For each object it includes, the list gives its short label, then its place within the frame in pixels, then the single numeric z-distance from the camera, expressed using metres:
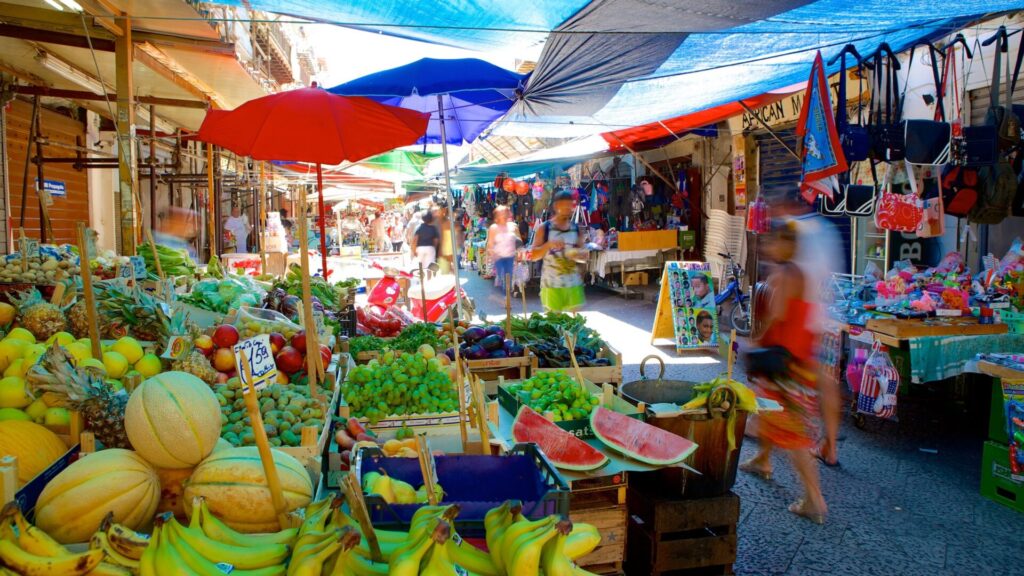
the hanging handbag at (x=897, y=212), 6.47
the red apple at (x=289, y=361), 4.00
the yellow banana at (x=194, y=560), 1.63
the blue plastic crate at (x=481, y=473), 2.44
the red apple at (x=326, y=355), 4.42
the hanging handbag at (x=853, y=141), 5.99
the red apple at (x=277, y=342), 4.15
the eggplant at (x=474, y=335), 5.34
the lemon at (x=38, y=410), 2.63
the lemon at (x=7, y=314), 3.89
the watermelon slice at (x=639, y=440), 3.21
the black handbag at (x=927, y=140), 6.04
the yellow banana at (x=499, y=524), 1.80
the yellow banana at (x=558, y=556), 1.65
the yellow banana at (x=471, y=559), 1.76
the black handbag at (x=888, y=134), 6.07
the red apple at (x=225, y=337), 3.98
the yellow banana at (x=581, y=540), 1.89
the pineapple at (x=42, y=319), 3.75
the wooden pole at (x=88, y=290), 2.73
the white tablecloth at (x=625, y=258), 13.63
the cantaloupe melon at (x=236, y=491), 2.06
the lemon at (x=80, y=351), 3.15
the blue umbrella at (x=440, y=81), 6.32
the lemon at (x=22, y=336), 3.21
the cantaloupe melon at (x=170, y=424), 2.12
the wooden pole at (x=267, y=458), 1.86
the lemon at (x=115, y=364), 3.08
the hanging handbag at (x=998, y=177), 5.86
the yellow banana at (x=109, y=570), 1.64
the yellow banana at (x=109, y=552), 1.69
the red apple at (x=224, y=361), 3.88
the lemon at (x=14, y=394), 2.64
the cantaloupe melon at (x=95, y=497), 1.93
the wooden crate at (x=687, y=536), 3.32
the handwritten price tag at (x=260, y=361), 3.30
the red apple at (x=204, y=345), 3.92
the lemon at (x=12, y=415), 2.56
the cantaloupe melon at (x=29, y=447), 2.26
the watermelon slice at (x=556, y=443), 3.16
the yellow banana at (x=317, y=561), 1.57
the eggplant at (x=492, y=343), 5.14
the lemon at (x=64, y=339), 3.32
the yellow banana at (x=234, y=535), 1.88
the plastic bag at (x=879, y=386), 5.71
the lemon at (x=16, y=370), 2.81
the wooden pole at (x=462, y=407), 2.76
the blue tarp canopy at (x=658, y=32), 4.80
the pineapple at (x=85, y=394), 2.49
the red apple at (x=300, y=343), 4.18
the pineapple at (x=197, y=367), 3.35
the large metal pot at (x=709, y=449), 3.48
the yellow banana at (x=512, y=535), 1.71
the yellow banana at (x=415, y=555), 1.55
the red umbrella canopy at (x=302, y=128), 6.30
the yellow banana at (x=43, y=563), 1.60
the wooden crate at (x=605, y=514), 3.08
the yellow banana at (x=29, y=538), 1.67
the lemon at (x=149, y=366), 3.26
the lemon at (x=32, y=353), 2.90
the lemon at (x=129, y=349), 3.26
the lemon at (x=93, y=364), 2.86
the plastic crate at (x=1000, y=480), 4.36
